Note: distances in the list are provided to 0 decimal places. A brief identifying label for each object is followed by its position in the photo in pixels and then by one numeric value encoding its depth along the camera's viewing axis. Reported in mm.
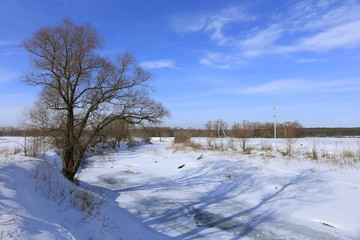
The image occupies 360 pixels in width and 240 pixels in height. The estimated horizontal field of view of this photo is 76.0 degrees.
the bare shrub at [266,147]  22984
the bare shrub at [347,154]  15564
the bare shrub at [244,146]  23066
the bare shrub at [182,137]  41791
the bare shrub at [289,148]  19608
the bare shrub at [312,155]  16703
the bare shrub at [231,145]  25138
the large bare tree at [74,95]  11944
